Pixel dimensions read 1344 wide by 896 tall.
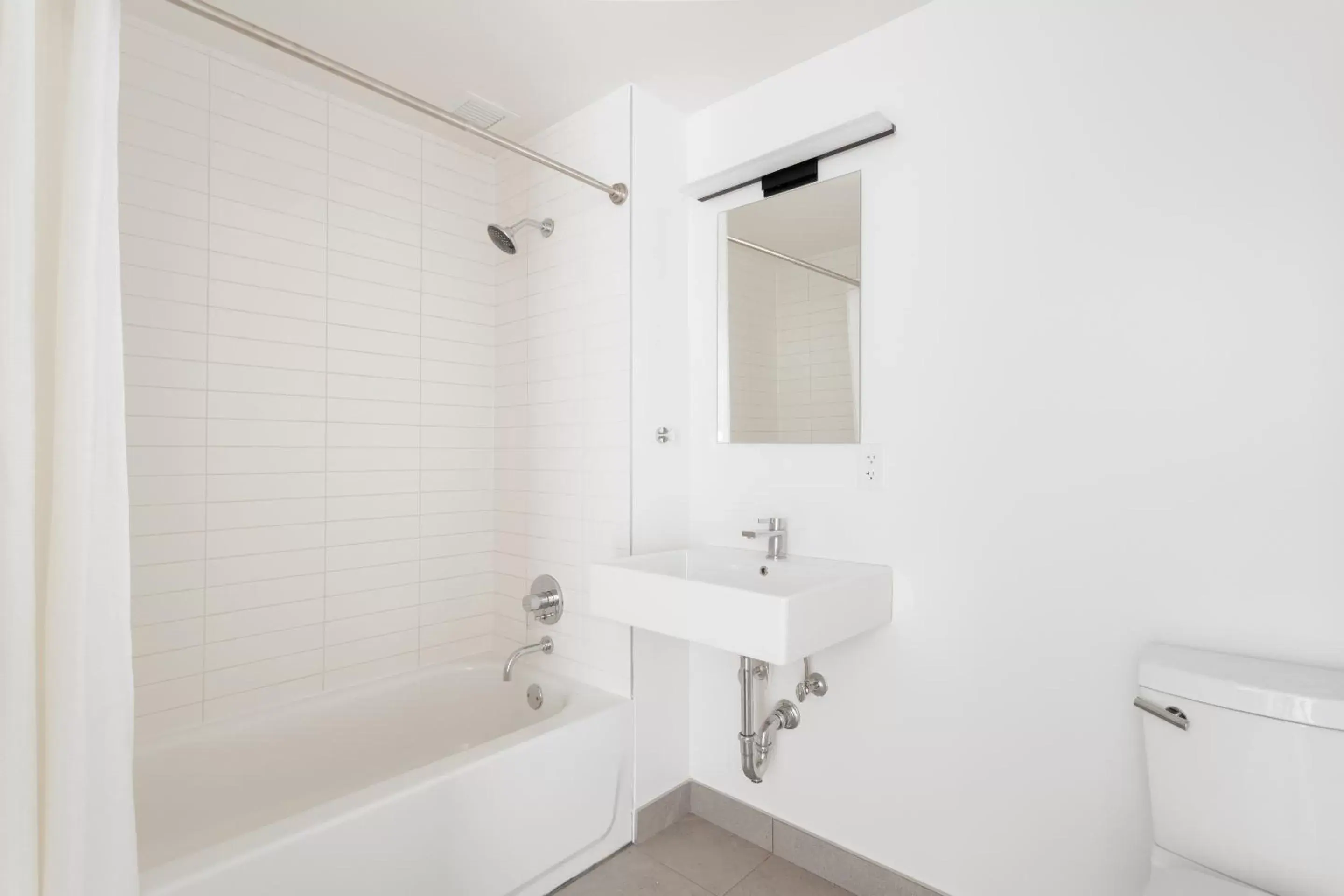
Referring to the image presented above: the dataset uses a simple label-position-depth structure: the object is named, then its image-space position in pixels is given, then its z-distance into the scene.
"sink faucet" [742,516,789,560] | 2.02
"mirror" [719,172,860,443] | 1.94
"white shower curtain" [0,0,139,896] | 0.88
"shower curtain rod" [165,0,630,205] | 1.25
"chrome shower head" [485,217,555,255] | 2.20
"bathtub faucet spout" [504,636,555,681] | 2.12
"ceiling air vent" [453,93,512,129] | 2.27
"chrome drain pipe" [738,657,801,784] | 1.97
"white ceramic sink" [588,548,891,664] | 1.52
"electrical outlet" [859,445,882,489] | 1.87
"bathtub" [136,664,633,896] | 1.39
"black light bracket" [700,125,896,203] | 2.00
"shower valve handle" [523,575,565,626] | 2.30
